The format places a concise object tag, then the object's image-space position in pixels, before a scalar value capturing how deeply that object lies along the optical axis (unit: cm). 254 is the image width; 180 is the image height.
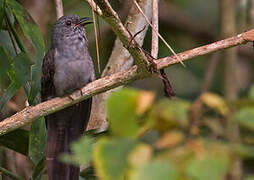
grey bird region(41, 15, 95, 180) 741
